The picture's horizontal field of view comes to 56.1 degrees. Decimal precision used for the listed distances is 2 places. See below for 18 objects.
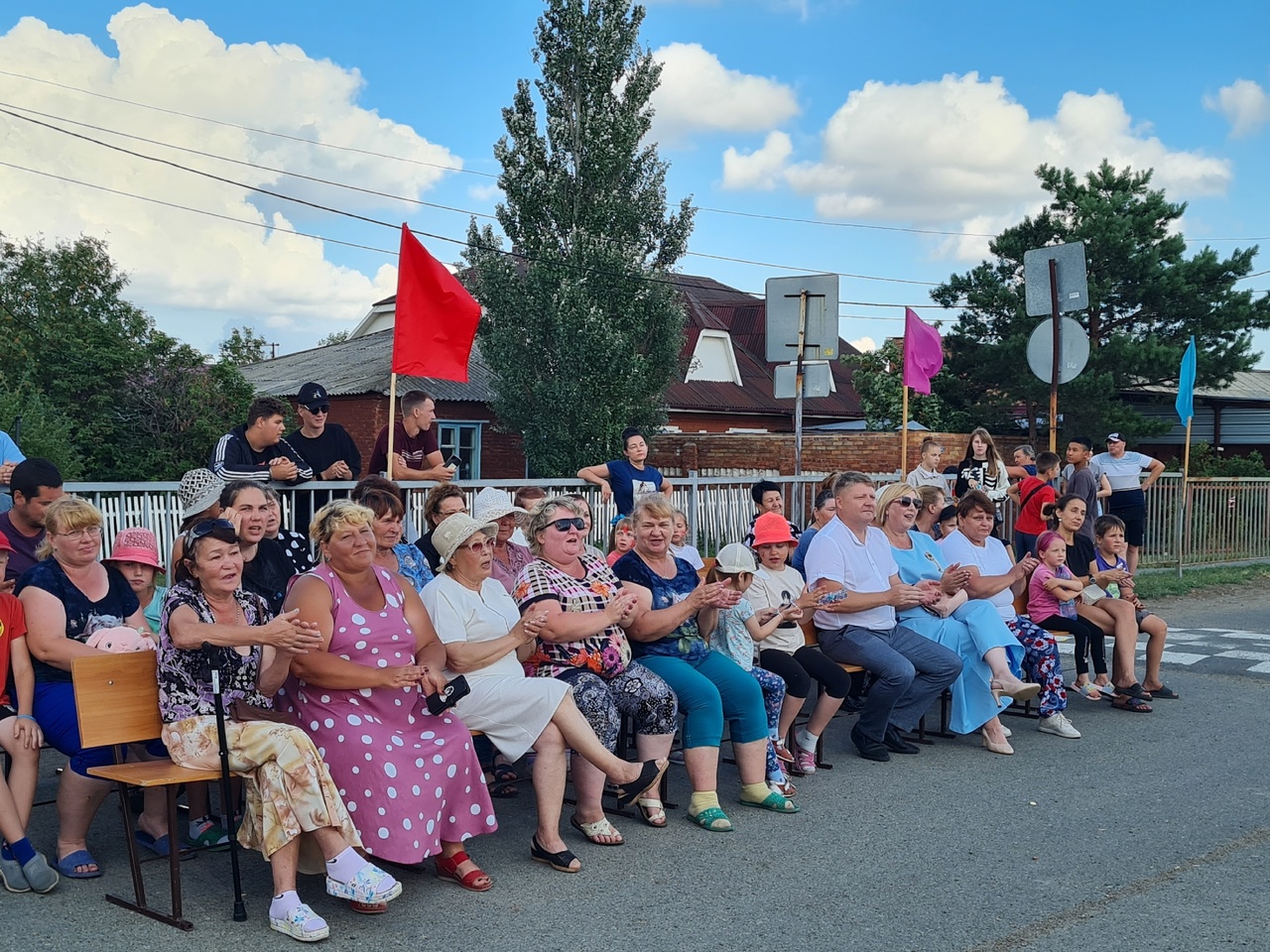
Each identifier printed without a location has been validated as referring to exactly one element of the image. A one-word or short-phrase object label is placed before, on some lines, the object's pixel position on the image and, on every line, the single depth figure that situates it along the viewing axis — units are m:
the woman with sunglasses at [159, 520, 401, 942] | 4.62
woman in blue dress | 8.05
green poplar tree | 26.86
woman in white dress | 5.46
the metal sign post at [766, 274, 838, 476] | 11.31
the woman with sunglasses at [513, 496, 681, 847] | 5.82
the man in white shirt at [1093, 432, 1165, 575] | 15.41
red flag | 9.68
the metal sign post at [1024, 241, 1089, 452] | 12.88
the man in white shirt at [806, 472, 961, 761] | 7.66
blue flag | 19.16
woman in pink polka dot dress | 4.90
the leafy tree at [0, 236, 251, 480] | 25.83
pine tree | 28.03
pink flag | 15.56
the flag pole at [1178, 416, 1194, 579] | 18.81
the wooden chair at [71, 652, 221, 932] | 4.65
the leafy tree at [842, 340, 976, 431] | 31.03
